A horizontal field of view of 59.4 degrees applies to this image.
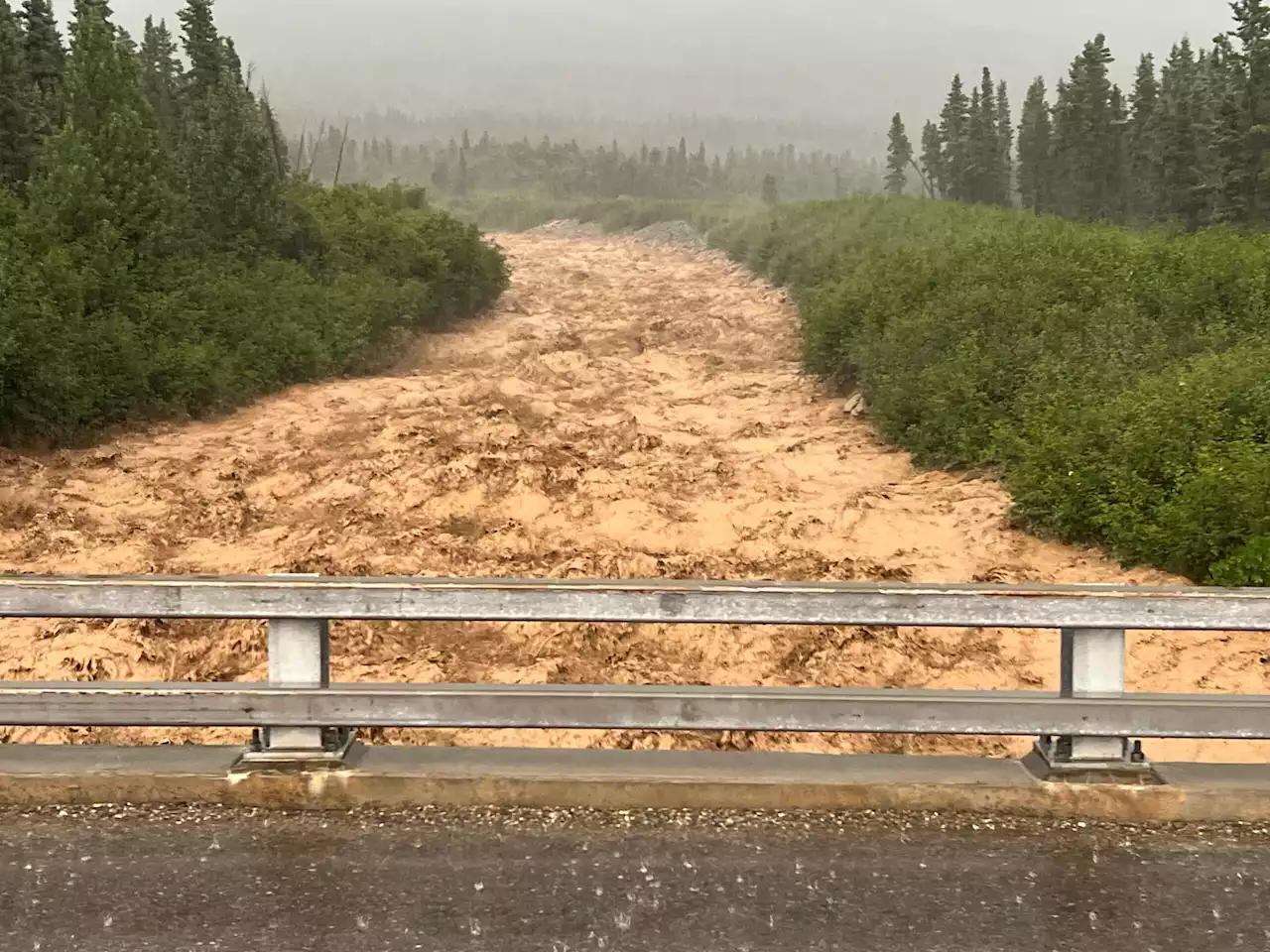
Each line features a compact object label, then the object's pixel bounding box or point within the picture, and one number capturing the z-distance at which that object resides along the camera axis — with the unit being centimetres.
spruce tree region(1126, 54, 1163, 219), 6094
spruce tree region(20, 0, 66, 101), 3875
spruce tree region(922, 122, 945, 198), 9888
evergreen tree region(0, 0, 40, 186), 3159
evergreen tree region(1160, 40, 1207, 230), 5444
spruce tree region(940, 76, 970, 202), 8925
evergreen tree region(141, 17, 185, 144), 4605
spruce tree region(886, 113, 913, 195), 11544
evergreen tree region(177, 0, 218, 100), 4247
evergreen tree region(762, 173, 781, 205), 13852
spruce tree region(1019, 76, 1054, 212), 8025
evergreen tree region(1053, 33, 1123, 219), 6981
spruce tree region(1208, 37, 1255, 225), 4794
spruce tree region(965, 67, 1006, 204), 8631
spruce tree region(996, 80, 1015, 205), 8712
